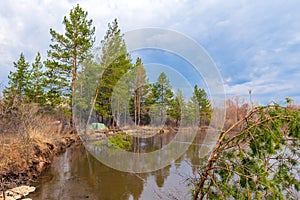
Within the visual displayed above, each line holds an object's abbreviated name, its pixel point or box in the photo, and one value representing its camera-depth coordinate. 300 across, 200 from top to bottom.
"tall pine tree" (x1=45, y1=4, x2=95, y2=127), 11.39
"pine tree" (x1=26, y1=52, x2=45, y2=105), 12.09
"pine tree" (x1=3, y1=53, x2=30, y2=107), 13.94
